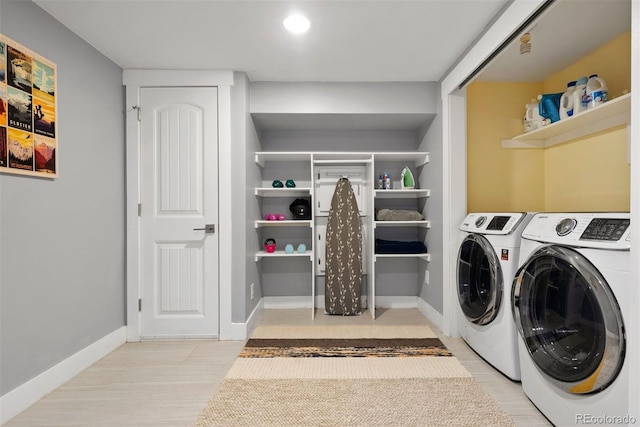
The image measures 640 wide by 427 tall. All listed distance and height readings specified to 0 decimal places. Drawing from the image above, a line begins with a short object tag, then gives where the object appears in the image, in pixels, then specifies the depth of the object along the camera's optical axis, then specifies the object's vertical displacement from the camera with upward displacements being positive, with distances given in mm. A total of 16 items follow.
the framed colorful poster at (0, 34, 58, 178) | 1738 +555
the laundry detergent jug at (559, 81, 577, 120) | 2457 +793
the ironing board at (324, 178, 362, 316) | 3314 -418
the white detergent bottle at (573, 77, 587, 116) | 2332 +795
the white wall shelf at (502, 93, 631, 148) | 2162 +642
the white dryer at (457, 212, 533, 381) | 2018 -458
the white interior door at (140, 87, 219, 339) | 2814 +139
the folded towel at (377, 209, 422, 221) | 3305 -19
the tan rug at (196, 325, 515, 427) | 1718 -1006
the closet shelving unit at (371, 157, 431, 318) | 3596 +76
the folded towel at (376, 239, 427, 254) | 3309 -334
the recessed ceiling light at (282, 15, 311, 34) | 2051 +1154
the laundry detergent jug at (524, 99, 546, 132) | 2840 +801
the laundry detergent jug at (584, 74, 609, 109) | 2217 +775
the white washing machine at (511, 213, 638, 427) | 1272 -440
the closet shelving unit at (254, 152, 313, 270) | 3250 +186
